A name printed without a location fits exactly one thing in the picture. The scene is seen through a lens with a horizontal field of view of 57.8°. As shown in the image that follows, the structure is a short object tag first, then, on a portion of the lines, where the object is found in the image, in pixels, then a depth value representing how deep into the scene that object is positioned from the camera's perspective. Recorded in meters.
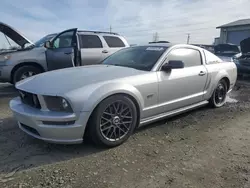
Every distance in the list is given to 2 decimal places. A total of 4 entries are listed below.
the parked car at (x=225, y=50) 12.86
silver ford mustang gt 2.77
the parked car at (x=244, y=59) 8.81
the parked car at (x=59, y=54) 6.31
